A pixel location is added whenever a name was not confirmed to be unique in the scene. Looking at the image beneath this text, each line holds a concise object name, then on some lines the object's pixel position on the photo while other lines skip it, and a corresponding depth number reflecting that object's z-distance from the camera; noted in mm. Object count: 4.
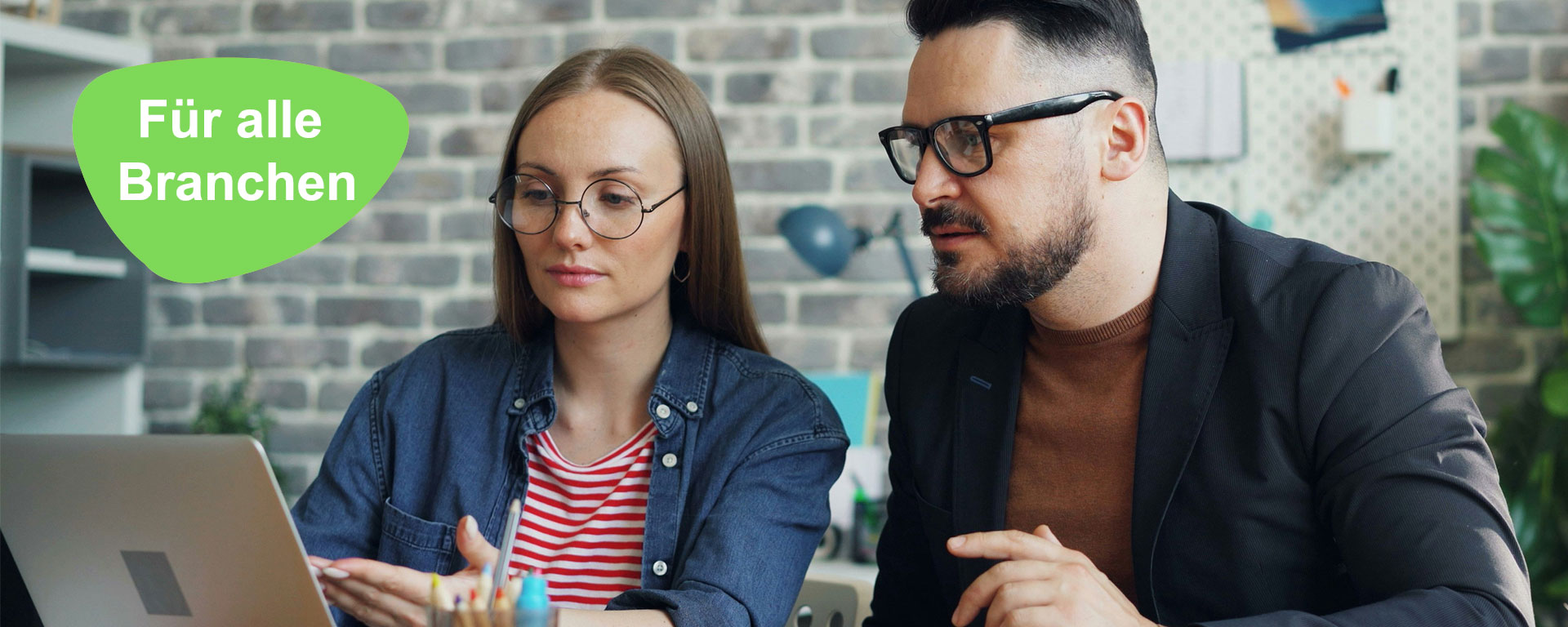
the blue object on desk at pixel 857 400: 2736
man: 1085
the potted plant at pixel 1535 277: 2381
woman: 1445
